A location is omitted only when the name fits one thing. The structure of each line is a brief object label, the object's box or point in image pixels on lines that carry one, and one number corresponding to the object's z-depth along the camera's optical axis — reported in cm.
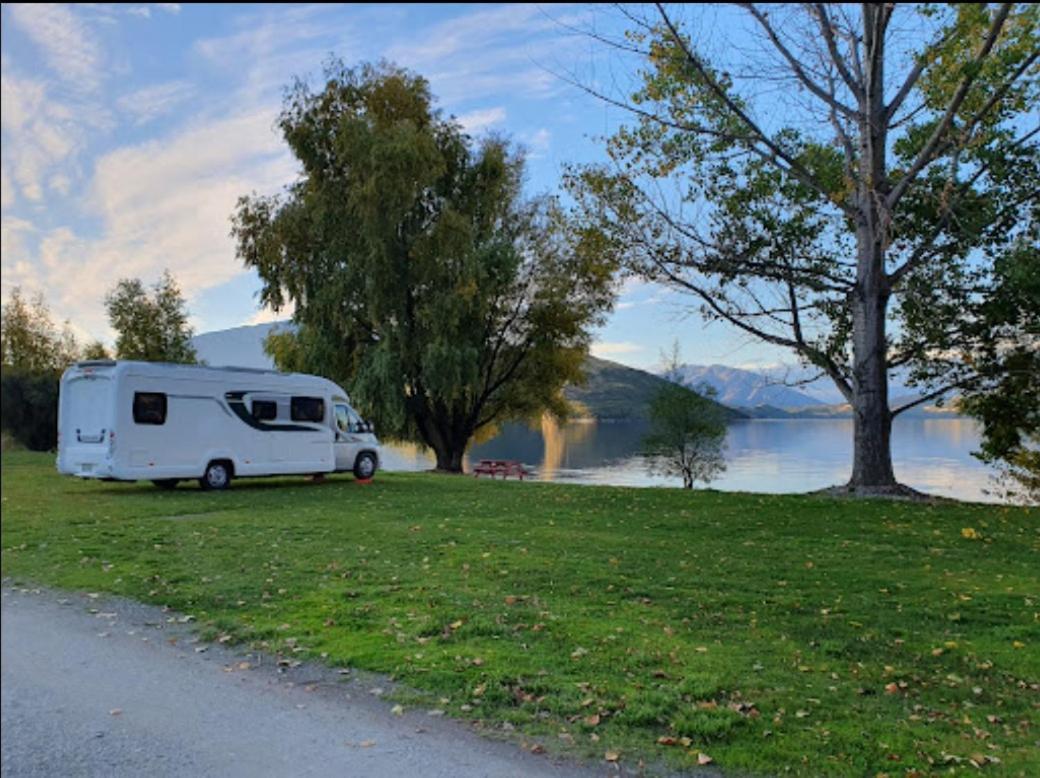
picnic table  3303
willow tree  2836
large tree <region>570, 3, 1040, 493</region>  1409
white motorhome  1619
